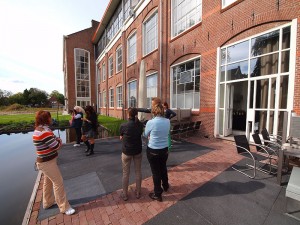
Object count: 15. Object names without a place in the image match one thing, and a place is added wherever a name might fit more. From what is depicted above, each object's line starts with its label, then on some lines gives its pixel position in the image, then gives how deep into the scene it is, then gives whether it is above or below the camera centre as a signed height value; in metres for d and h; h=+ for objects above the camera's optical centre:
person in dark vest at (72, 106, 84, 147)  6.28 -0.54
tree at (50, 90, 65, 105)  77.47 +5.62
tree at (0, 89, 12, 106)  59.16 +2.62
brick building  5.11 +1.98
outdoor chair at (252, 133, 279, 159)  4.13 -0.97
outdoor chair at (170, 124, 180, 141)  6.67 -1.08
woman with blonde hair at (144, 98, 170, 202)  2.67 -0.64
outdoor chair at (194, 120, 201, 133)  7.71 -1.04
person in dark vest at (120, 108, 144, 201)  2.73 -0.70
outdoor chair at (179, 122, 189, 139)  7.01 -1.06
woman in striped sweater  2.40 -0.82
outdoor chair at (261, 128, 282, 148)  4.51 -1.01
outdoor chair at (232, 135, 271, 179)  3.86 -1.23
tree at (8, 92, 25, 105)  62.06 +2.28
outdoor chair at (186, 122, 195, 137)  7.49 -1.10
